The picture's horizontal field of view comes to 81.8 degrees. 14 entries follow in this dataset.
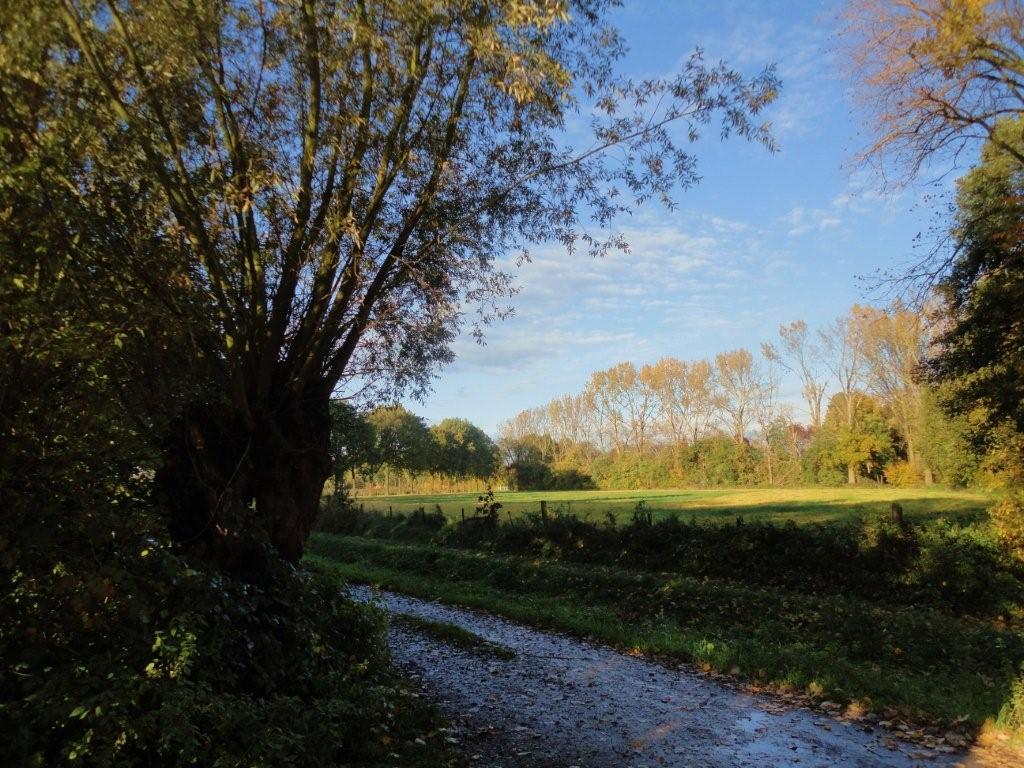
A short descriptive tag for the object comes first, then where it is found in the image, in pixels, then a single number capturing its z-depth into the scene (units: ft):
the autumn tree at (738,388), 217.56
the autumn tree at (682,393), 228.02
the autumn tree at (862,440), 172.55
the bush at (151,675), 11.36
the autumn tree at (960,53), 37.45
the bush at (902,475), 162.71
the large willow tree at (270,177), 16.35
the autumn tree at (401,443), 197.06
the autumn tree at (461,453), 247.50
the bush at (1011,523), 42.04
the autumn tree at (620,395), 246.06
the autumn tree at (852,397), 169.34
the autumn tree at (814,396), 198.96
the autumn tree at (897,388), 140.19
